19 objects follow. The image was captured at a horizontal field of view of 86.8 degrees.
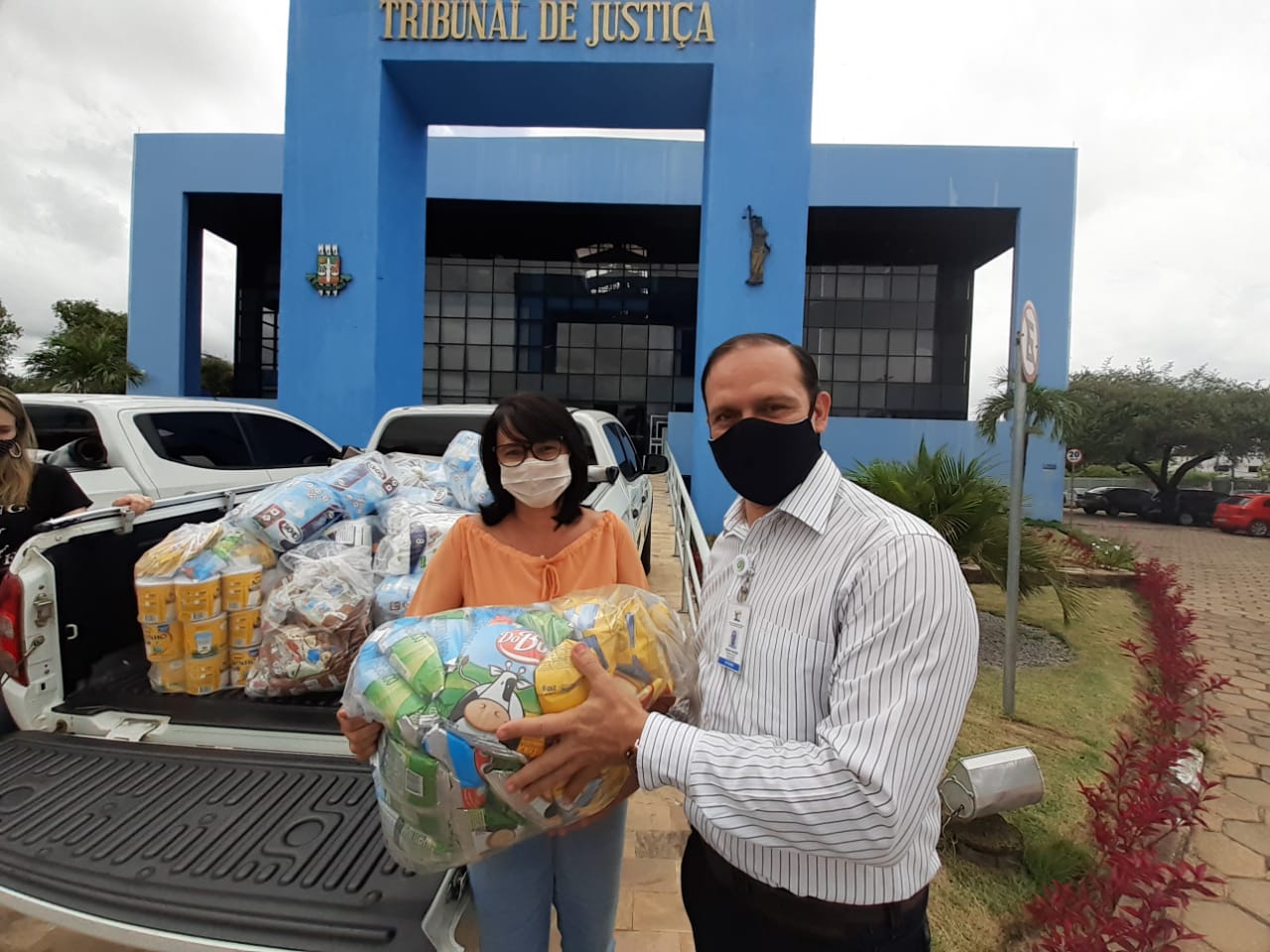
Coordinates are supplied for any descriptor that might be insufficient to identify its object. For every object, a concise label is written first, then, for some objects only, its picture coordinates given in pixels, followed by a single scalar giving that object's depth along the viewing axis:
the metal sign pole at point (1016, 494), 4.48
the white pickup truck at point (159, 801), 1.60
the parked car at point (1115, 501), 28.34
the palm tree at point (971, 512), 5.77
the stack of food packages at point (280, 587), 2.55
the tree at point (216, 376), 34.19
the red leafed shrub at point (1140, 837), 2.24
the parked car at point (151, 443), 4.25
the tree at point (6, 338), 31.36
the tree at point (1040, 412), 14.49
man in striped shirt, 0.99
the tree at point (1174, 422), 27.08
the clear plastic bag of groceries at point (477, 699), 1.21
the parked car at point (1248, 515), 21.45
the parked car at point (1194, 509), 26.30
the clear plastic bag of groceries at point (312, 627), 2.59
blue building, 9.43
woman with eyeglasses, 1.61
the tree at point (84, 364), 19.33
